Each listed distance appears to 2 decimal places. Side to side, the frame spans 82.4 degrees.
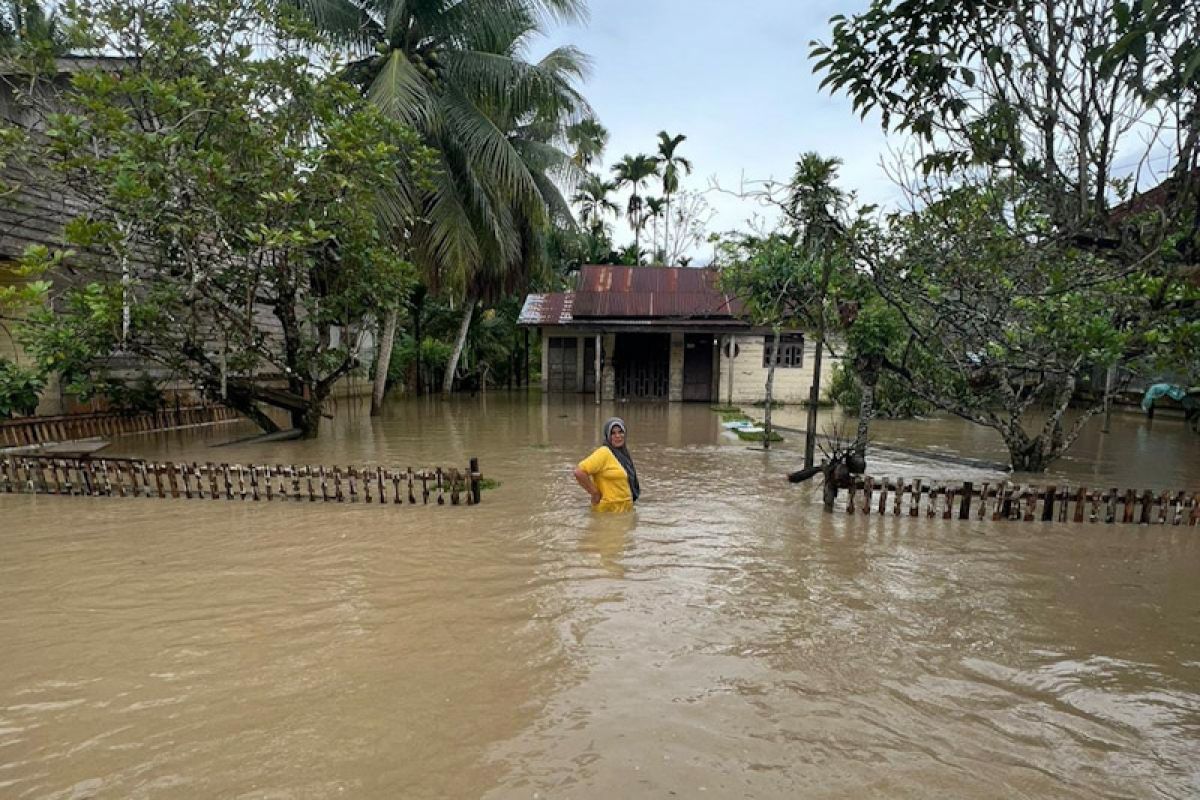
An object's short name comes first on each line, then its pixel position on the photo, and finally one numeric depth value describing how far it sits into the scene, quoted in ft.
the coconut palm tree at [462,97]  48.03
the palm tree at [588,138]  58.65
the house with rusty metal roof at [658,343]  73.15
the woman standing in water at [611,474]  23.99
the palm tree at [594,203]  119.65
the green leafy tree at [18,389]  30.48
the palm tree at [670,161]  120.78
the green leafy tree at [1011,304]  14.79
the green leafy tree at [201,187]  29.22
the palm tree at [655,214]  123.35
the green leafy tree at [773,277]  34.53
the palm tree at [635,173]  121.19
